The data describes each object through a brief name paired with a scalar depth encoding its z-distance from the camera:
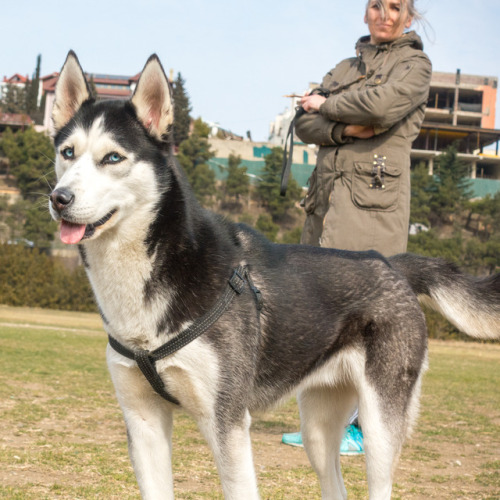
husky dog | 3.35
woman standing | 5.37
